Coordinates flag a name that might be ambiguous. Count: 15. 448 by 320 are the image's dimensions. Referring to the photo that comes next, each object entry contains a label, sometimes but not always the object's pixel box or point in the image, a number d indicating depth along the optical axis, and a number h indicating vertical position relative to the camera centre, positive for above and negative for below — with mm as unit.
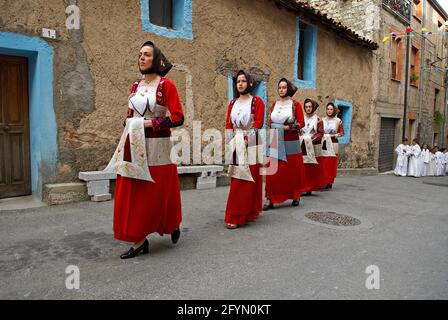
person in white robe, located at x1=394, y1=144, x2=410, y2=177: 14398 -995
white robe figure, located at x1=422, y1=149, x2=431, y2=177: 14875 -928
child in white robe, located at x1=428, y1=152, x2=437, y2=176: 15366 -1180
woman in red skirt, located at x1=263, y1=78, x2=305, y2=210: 5637 -236
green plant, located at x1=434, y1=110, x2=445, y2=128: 20597 +1117
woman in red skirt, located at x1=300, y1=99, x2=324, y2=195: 7164 -138
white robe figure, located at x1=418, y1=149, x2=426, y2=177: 14469 -1069
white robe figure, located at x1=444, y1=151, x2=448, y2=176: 16233 -1021
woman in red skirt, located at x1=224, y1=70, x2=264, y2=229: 4480 -161
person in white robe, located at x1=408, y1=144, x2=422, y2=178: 14242 -1025
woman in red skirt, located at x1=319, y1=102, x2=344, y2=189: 8289 -179
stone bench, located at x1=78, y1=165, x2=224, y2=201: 5672 -797
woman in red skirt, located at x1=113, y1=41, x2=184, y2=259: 3291 -215
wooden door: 5438 +64
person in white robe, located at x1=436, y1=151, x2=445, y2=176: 15742 -1122
